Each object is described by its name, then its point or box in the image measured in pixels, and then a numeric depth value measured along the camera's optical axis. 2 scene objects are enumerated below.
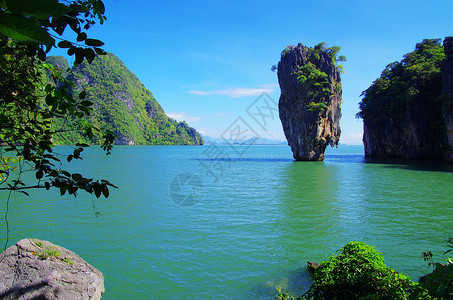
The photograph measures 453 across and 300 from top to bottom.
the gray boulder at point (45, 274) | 5.21
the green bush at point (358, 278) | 4.15
